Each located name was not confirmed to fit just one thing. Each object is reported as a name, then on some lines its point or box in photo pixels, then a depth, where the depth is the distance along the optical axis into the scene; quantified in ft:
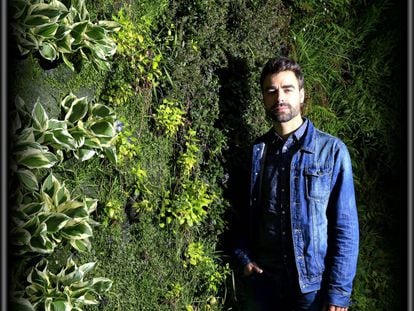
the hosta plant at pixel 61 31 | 8.41
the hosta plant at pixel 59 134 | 8.28
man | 10.18
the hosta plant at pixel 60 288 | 8.34
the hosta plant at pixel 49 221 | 8.18
